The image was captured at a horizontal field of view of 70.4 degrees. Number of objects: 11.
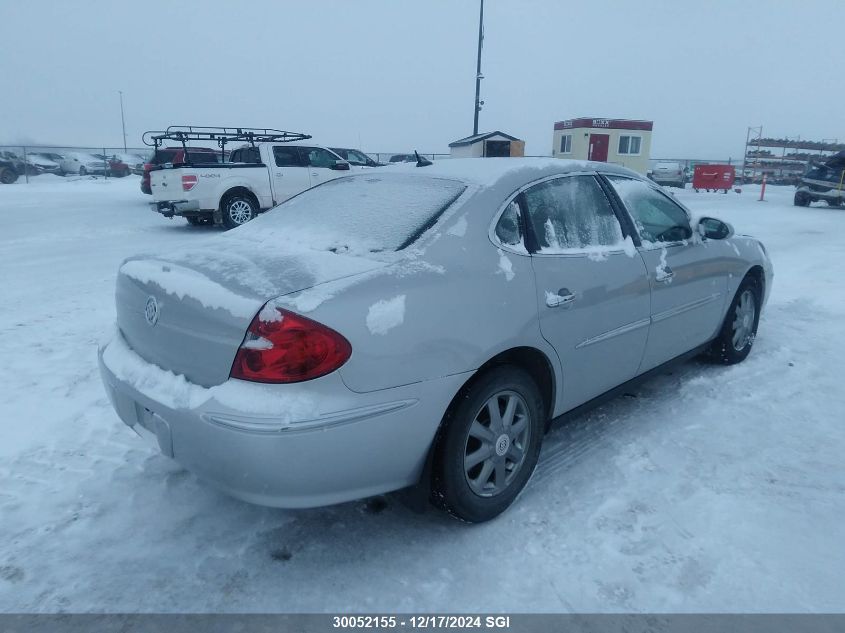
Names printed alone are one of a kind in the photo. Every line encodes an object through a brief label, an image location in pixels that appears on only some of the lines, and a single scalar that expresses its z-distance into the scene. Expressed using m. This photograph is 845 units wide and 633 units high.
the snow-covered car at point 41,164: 30.16
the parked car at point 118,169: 33.00
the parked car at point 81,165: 33.75
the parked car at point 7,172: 25.36
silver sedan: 2.10
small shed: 24.33
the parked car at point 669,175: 33.47
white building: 30.86
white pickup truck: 11.15
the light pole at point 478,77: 22.82
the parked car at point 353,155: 21.06
